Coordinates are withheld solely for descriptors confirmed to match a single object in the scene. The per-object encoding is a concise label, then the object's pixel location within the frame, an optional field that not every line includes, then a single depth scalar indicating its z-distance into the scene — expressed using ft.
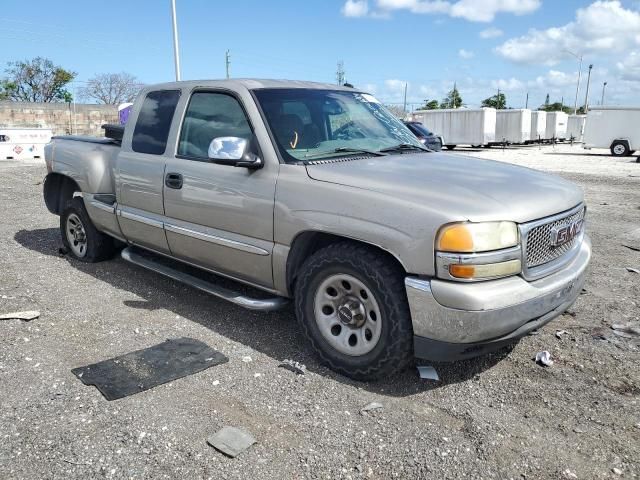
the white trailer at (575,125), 173.92
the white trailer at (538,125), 142.51
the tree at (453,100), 262.34
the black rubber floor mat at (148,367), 11.27
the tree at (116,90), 203.62
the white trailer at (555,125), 154.92
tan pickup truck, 9.80
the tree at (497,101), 280.72
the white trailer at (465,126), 115.24
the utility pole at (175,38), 70.23
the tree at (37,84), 174.47
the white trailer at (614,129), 95.40
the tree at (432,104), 258.82
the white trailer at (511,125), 129.29
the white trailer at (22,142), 72.28
